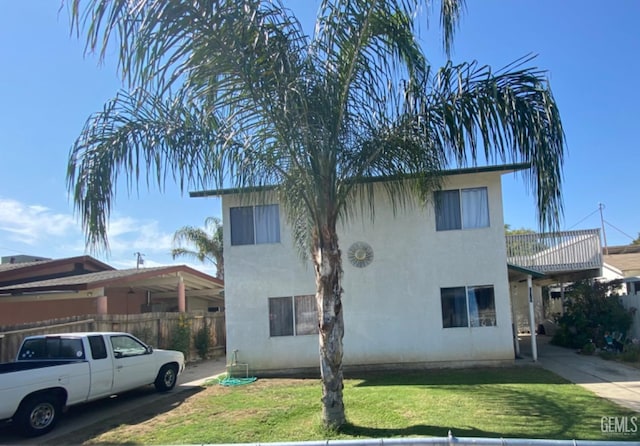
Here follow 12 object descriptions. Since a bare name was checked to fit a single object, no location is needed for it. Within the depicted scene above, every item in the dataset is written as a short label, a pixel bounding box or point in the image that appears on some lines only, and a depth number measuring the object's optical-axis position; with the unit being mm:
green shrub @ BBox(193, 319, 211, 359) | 17609
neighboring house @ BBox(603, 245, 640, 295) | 17906
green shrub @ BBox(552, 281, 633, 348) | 14922
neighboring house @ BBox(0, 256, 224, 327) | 15958
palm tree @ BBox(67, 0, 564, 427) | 5645
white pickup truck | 7570
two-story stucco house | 12555
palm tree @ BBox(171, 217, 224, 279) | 29633
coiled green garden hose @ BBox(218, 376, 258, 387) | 11719
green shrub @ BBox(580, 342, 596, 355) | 14414
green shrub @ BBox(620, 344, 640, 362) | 12609
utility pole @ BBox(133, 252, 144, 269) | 44253
